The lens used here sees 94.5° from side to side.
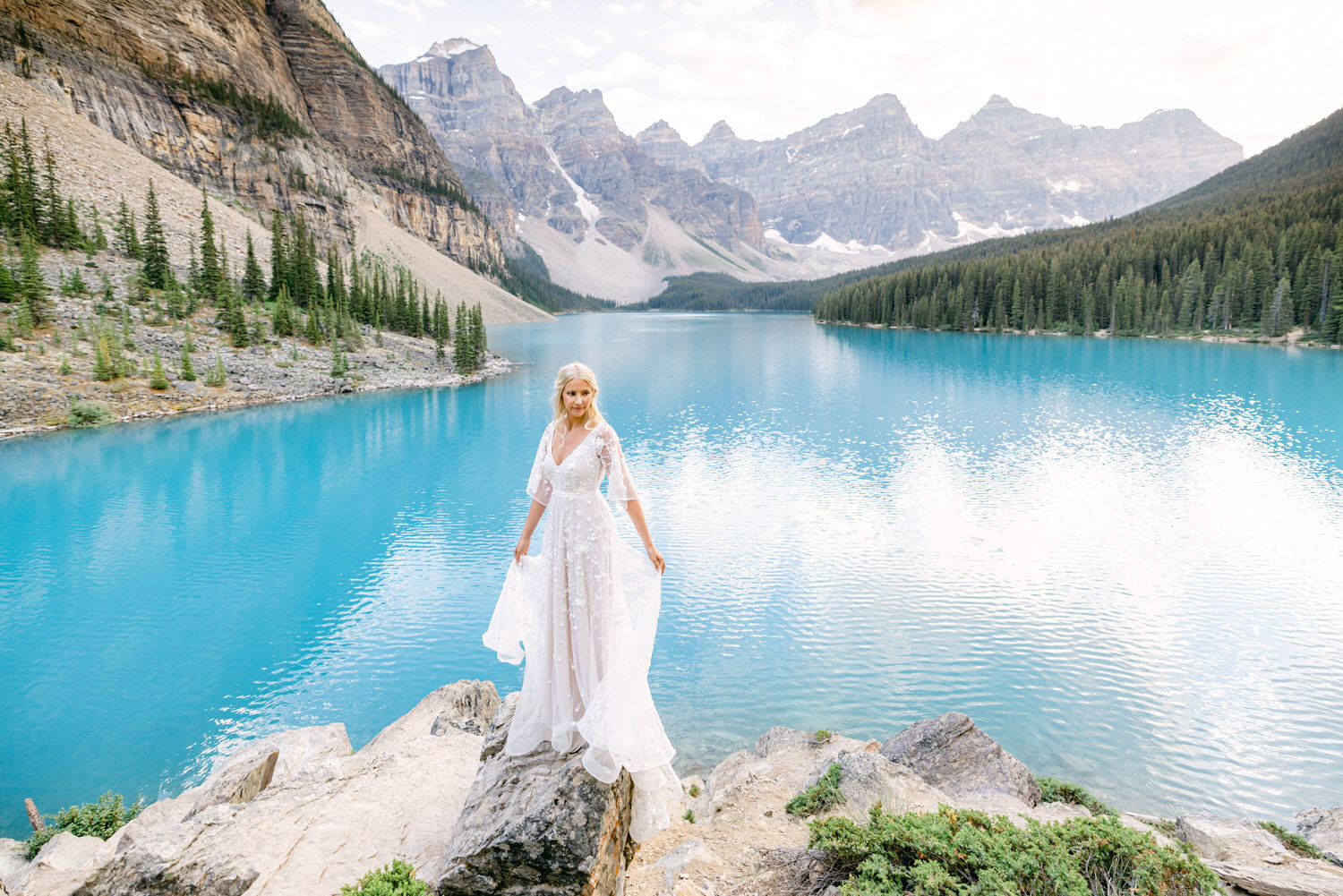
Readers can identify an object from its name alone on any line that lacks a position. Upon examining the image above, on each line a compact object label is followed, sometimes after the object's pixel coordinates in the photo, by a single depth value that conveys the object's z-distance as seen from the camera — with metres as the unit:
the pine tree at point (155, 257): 44.09
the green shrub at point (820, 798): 6.29
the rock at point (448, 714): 8.55
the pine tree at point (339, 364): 47.13
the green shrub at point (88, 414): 31.02
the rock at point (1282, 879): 4.47
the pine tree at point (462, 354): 56.22
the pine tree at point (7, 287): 33.94
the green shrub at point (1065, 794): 7.57
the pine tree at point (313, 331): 49.16
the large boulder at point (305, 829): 4.86
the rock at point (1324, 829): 6.20
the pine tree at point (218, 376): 38.59
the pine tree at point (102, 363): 33.56
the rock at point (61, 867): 5.09
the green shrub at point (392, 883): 4.00
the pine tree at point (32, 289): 34.31
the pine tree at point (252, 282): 51.66
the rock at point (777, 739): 8.81
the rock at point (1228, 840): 5.73
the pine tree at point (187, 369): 37.66
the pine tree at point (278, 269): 53.50
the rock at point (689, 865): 5.09
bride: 5.04
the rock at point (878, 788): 6.05
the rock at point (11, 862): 5.65
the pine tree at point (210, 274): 46.03
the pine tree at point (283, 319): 47.47
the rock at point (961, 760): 7.43
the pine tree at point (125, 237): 45.25
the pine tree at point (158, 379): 35.66
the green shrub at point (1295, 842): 6.03
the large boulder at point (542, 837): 4.28
